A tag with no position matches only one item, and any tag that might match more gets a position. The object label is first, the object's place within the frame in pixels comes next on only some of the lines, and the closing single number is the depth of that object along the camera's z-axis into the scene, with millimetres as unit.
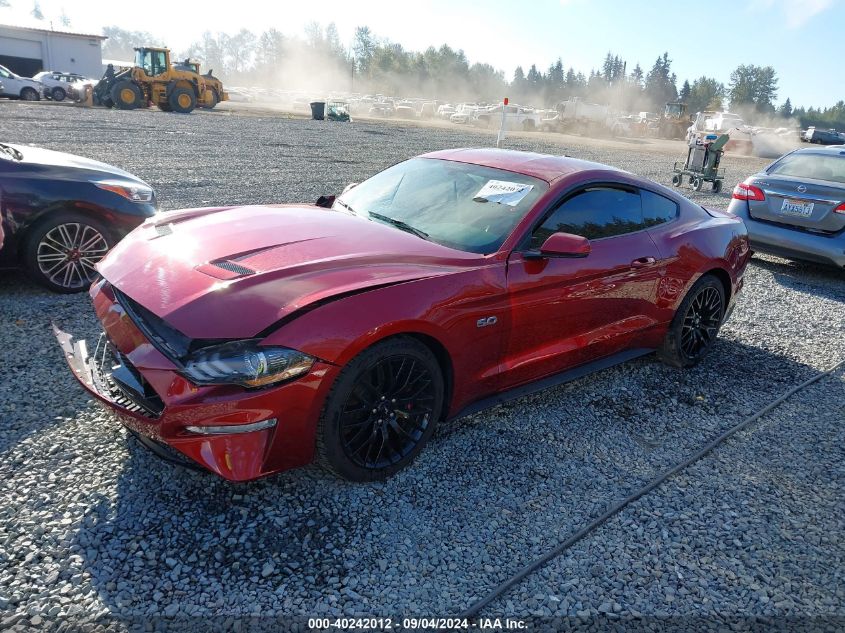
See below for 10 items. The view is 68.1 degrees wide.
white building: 47344
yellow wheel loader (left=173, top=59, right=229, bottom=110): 29578
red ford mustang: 2627
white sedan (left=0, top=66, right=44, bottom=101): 28703
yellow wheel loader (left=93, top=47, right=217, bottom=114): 27062
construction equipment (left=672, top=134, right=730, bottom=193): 14882
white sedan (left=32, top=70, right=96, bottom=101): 30375
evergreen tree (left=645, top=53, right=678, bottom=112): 119662
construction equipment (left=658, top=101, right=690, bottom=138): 44938
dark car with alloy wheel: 4988
